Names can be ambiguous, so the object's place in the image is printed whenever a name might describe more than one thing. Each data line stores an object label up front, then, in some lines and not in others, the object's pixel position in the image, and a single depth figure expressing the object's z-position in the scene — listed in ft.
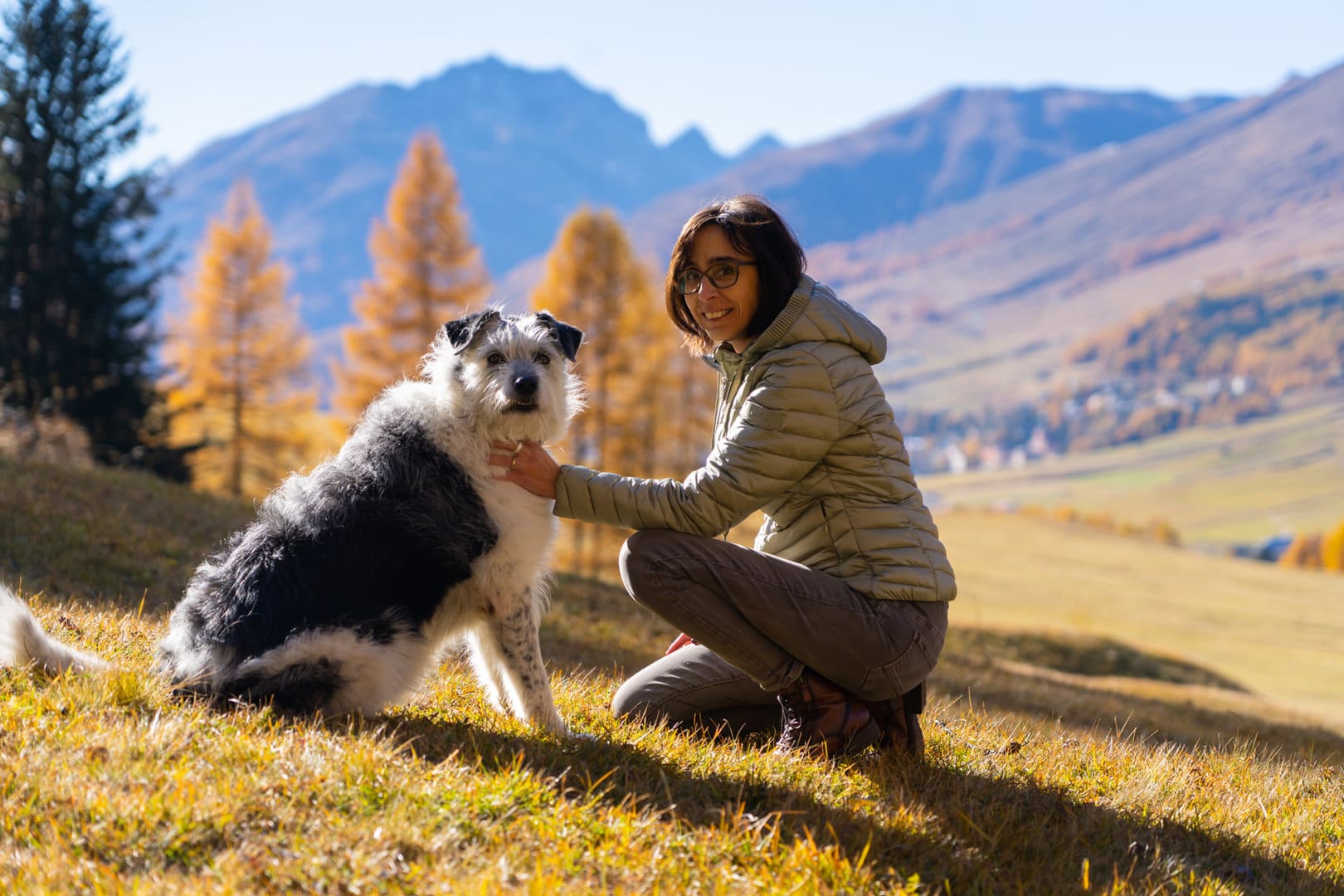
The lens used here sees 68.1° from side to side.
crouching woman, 17.35
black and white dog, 16.10
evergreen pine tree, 89.15
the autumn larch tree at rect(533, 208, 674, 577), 115.65
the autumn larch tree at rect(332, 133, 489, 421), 113.70
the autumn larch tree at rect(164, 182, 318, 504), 115.55
